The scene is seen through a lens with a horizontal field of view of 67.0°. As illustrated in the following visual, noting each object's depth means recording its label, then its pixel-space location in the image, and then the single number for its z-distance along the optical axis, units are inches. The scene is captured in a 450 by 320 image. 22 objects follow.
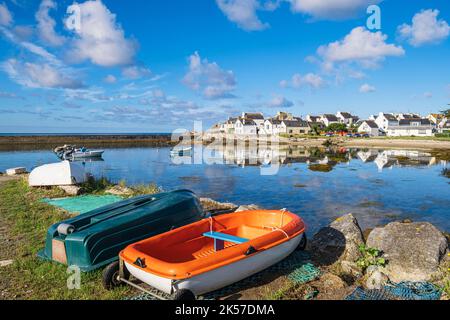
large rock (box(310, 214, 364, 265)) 341.1
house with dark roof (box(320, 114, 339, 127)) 5059.1
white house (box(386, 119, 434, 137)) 4037.9
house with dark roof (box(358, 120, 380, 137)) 4299.7
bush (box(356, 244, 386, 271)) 305.7
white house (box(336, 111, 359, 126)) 5226.4
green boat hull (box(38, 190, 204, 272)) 282.7
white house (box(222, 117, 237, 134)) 4929.6
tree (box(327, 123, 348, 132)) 3963.8
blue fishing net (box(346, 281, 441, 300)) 246.8
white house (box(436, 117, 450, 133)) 4345.5
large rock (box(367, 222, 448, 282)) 285.1
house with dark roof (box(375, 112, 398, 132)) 4392.2
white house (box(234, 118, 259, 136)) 4552.2
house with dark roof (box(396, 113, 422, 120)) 4549.2
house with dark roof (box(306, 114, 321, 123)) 5118.1
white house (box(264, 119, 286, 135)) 4443.9
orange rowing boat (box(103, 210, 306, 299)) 227.2
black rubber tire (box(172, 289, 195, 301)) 221.0
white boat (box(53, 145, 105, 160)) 1980.8
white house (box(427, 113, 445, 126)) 4856.3
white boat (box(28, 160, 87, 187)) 633.6
